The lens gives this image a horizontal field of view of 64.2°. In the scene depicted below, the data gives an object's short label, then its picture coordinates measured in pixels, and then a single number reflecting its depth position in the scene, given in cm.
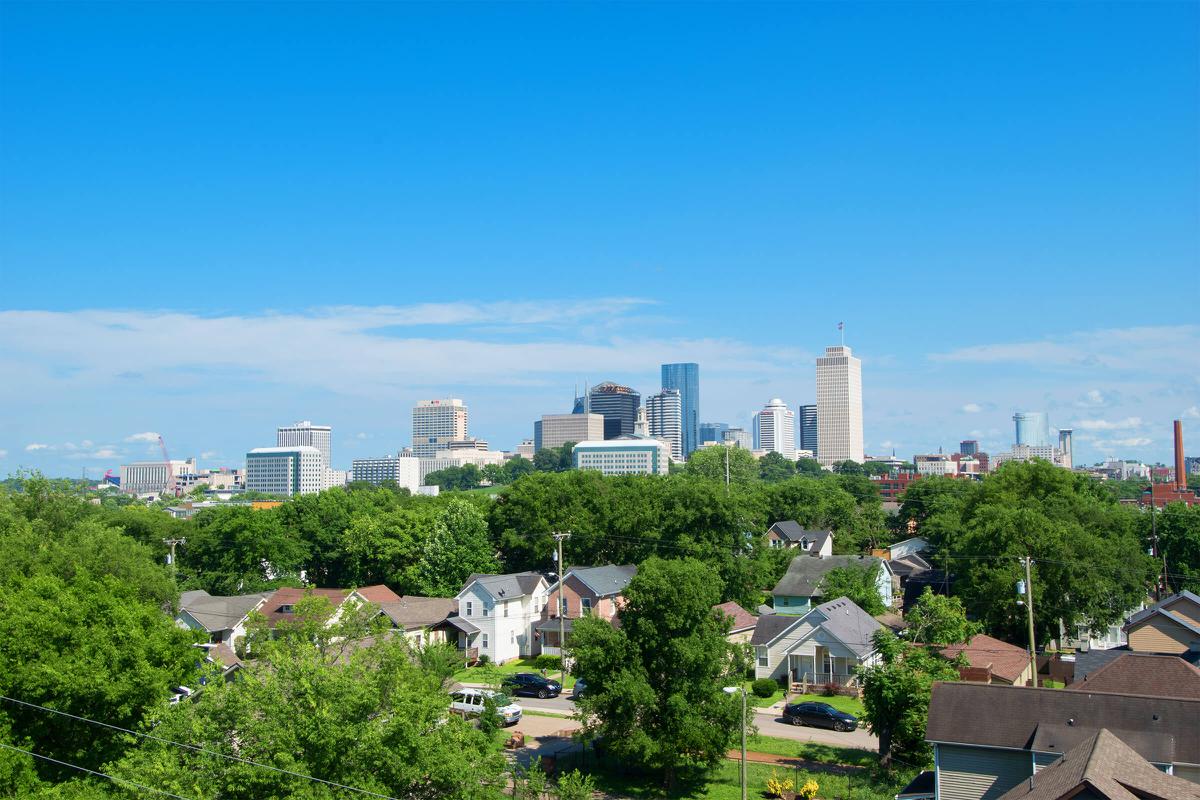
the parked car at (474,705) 3825
